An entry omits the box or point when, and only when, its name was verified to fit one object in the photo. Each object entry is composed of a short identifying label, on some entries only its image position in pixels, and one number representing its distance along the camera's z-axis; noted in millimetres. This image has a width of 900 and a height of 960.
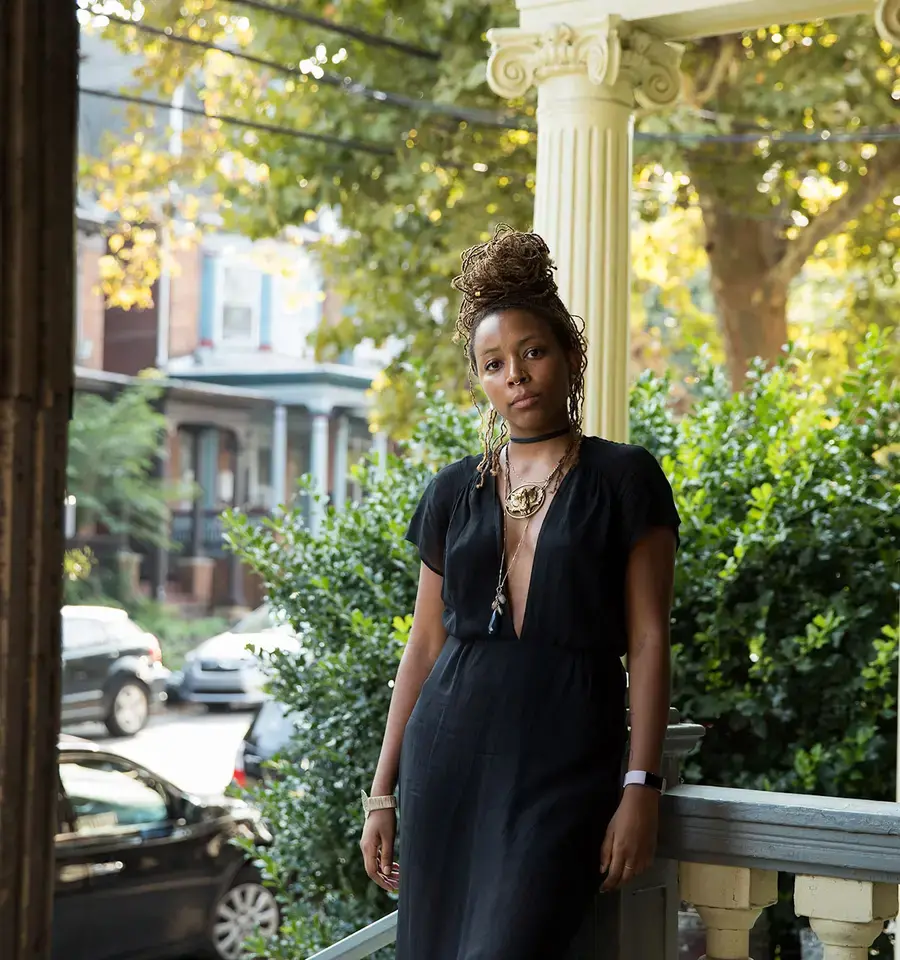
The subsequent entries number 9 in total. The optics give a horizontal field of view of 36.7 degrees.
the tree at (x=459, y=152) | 8555
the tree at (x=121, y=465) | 18031
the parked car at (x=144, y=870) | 6605
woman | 1946
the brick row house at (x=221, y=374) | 20391
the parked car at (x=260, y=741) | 8508
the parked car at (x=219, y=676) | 15227
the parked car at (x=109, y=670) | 13109
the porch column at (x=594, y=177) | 4277
